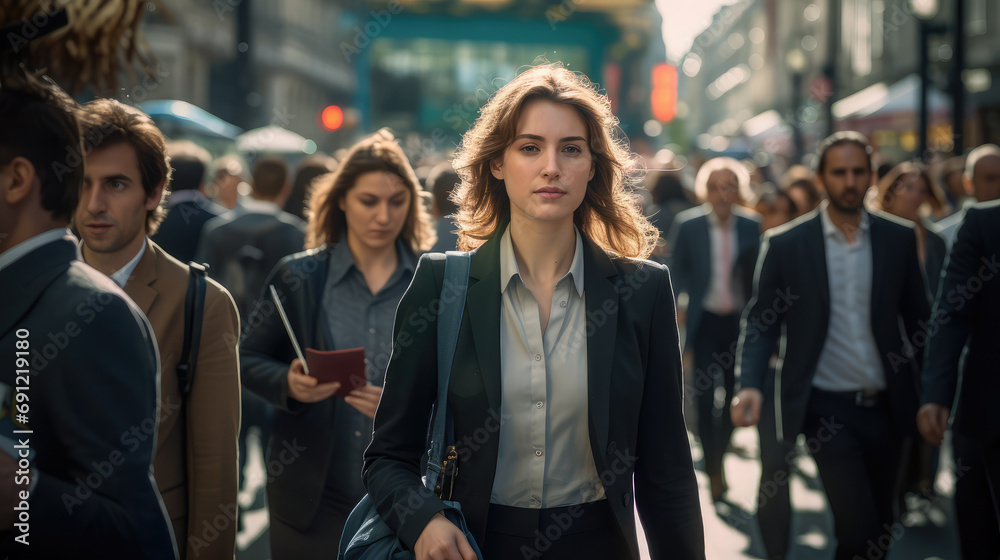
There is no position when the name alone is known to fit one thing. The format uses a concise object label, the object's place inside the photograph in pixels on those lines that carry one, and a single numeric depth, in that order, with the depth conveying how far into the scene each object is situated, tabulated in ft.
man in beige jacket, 9.48
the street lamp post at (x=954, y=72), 43.01
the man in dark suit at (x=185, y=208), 21.21
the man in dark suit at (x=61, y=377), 5.86
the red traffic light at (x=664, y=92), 203.41
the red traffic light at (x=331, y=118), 67.10
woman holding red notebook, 12.60
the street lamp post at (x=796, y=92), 77.56
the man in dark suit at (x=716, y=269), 26.55
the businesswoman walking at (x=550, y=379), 8.39
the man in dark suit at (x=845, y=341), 14.85
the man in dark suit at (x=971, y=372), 13.47
